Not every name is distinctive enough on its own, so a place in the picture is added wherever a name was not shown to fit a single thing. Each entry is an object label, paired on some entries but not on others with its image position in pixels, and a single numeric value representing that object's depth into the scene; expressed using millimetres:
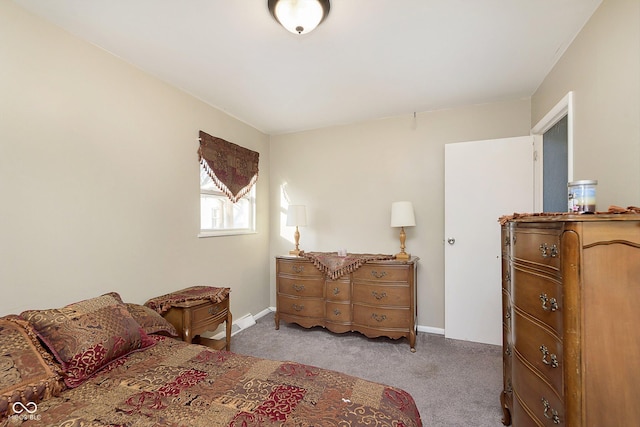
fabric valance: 2991
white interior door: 2832
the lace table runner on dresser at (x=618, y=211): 992
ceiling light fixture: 1554
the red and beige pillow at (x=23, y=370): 1075
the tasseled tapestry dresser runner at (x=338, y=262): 3055
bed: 1023
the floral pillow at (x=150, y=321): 1890
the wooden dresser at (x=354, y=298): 2881
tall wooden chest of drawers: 959
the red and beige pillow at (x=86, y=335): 1300
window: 3084
